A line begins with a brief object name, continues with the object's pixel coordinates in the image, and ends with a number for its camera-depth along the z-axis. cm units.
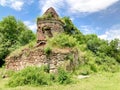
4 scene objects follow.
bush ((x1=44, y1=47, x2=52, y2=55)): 910
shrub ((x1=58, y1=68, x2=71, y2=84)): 752
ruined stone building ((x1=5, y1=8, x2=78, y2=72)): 897
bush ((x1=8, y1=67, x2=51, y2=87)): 731
